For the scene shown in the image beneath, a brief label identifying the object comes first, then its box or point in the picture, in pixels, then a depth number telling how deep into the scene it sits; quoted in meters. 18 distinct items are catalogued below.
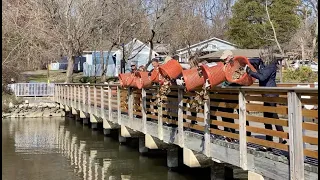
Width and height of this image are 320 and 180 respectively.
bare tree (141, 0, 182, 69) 38.41
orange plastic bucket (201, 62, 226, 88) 7.82
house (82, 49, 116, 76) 48.78
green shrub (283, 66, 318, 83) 26.17
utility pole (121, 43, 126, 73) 33.12
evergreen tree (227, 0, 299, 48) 46.78
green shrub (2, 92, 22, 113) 29.33
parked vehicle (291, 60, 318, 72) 38.69
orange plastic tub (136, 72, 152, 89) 11.45
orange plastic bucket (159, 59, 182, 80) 9.38
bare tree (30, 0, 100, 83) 31.73
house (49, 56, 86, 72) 60.16
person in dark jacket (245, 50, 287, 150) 7.42
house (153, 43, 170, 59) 51.19
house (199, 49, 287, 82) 37.95
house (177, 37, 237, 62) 48.80
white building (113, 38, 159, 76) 41.02
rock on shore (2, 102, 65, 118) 29.23
